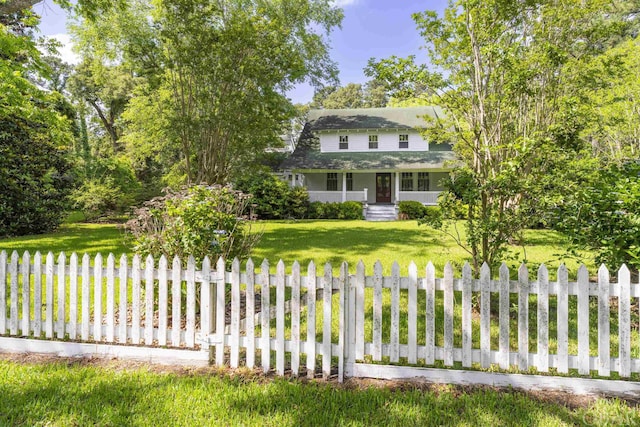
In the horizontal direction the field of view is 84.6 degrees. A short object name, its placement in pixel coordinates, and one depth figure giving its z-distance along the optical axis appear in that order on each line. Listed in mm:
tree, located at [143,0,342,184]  12406
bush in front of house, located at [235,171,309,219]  19500
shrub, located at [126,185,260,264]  4062
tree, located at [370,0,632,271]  4402
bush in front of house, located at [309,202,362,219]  20109
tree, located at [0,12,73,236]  12109
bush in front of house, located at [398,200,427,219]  19719
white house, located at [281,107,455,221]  21938
